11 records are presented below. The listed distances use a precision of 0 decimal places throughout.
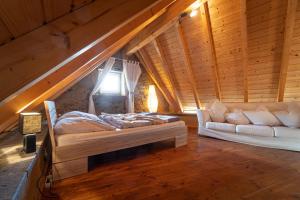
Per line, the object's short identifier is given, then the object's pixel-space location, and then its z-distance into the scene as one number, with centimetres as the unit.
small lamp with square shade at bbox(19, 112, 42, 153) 148
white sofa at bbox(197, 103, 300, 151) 292
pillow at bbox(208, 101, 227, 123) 395
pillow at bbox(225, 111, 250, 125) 360
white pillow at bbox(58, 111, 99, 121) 252
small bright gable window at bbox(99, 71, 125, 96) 498
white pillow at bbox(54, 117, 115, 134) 199
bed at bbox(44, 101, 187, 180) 184
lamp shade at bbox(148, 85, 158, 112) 579
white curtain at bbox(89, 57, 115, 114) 449
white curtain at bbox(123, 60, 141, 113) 516
